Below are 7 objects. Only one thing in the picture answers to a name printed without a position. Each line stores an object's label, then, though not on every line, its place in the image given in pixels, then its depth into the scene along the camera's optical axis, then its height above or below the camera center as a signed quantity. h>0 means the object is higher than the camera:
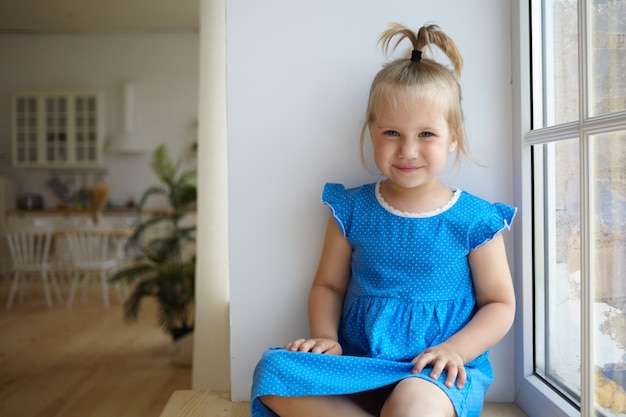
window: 0.97 +0.03
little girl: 1.12 -0.12
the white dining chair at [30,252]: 6.29 -0.37
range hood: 8.56 +1.06
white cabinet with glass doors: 8.64 +1.16
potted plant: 4.52 -0.40
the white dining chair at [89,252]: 6.39 -0.37
